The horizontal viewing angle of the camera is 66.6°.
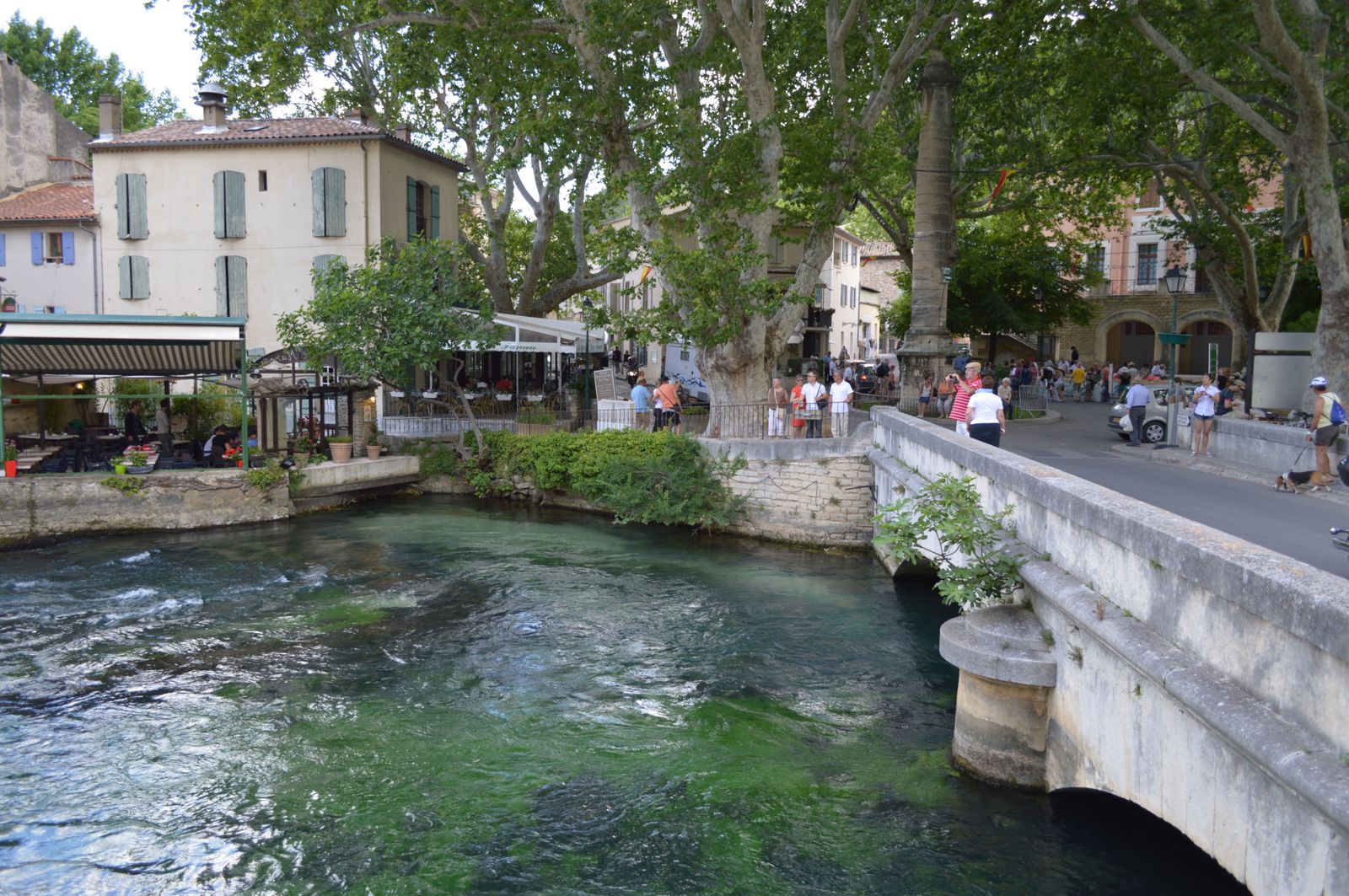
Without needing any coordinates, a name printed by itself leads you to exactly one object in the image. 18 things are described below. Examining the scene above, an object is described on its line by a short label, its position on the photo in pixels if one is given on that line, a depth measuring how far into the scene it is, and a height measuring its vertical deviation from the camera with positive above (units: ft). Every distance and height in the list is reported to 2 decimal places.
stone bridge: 14.84 -5.45
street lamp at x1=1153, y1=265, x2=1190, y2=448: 66.80 +2.70
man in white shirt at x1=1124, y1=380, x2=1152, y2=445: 70.03 -1.87
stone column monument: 80.94 +12.55
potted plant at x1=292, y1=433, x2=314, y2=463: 78.38 -5.92
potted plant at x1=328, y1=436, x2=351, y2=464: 79.41 -6.15
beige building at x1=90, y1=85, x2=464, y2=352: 93.71 +15.11
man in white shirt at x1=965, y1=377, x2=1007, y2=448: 43.34 -1.76
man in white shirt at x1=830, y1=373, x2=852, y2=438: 68.36 -2.11
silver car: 73.82 -3.13
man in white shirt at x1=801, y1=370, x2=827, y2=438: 69.67 -2.32
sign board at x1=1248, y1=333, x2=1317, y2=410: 64.13 +0.64
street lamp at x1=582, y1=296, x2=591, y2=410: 88.09 -1.58
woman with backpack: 45.73 -1.67
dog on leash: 46.62 -4.60
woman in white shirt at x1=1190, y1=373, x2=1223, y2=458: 60.23 -2.09
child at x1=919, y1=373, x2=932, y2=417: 81.71 -1.57
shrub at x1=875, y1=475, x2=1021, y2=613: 27.66 -4.70
